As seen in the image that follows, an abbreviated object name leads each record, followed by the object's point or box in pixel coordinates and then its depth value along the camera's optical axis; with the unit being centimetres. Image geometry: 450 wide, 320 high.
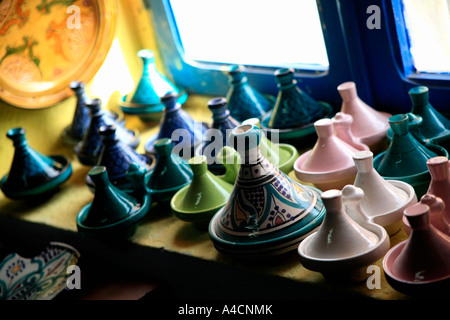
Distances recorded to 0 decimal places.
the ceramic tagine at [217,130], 143
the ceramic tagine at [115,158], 149
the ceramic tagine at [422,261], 83
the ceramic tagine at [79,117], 182
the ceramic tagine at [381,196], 99
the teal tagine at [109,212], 131
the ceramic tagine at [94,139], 168
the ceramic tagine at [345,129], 127
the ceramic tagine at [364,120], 130
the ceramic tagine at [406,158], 106
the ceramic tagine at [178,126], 156
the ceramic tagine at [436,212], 88
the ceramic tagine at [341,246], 90
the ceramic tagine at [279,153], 131
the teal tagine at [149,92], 184
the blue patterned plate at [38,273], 157
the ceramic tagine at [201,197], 124
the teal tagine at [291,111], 144
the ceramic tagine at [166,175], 138
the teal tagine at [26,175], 163
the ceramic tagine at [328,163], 118
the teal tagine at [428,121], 118
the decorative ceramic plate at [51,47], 177
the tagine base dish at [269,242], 105
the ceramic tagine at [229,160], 129
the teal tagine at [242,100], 159
